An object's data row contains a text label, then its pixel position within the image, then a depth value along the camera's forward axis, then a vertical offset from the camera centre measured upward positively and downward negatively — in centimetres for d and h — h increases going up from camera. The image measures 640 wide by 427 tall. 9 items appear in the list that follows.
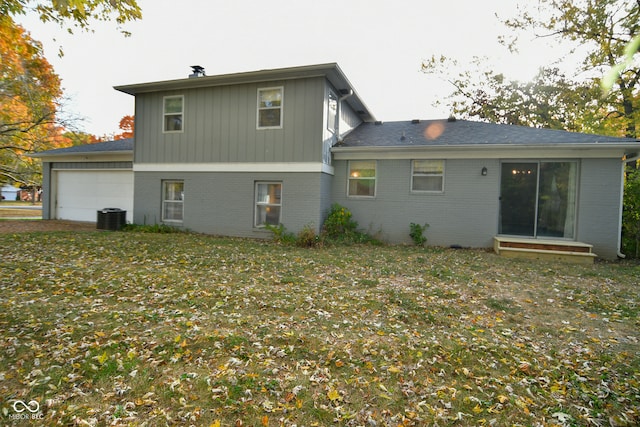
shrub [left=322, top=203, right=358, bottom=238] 1033 -63
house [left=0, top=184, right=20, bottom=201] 3885 -14
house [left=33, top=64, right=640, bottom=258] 901 +114
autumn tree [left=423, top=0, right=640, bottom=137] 1361 +704
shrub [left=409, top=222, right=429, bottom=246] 1010 -81
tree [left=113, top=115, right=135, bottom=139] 3328 +741
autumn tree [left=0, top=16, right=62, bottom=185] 1647 +477
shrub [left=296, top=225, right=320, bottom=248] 941 -105
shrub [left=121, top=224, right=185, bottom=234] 1120 -109
